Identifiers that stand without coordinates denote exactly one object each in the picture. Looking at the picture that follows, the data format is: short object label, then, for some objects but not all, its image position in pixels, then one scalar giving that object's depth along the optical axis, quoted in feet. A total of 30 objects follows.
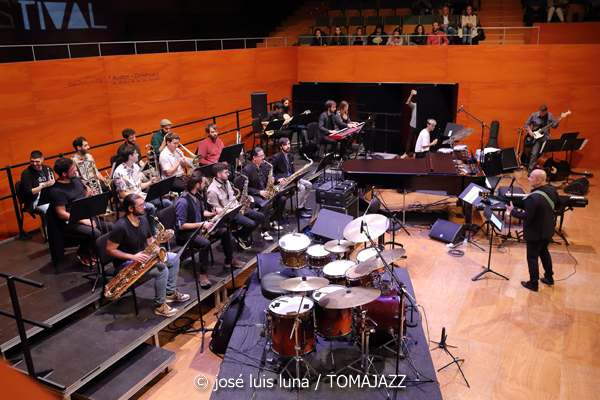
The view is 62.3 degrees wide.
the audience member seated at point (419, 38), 42.37
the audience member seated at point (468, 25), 40.88
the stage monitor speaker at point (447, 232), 26.94
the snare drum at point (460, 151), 32.63
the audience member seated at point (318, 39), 45.88
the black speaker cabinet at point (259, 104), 37.42
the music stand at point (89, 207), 17.02
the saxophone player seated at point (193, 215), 20.12
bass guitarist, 36.78
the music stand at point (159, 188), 20.02
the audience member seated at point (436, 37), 41.50
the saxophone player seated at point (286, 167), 26.76
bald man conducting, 20.76
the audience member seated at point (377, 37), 43.24
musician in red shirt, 28.02
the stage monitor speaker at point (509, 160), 35.84
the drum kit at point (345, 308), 14.80
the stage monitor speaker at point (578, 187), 32.30
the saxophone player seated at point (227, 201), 22.04
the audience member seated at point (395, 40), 42.73
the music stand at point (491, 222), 23.32
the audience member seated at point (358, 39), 43.98
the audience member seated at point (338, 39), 44.86
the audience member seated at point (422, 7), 46.51
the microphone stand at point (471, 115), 40.28
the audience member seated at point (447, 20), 43.60
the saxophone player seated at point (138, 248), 16.93
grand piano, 28.02
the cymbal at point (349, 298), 14.32
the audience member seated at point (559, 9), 40.78
